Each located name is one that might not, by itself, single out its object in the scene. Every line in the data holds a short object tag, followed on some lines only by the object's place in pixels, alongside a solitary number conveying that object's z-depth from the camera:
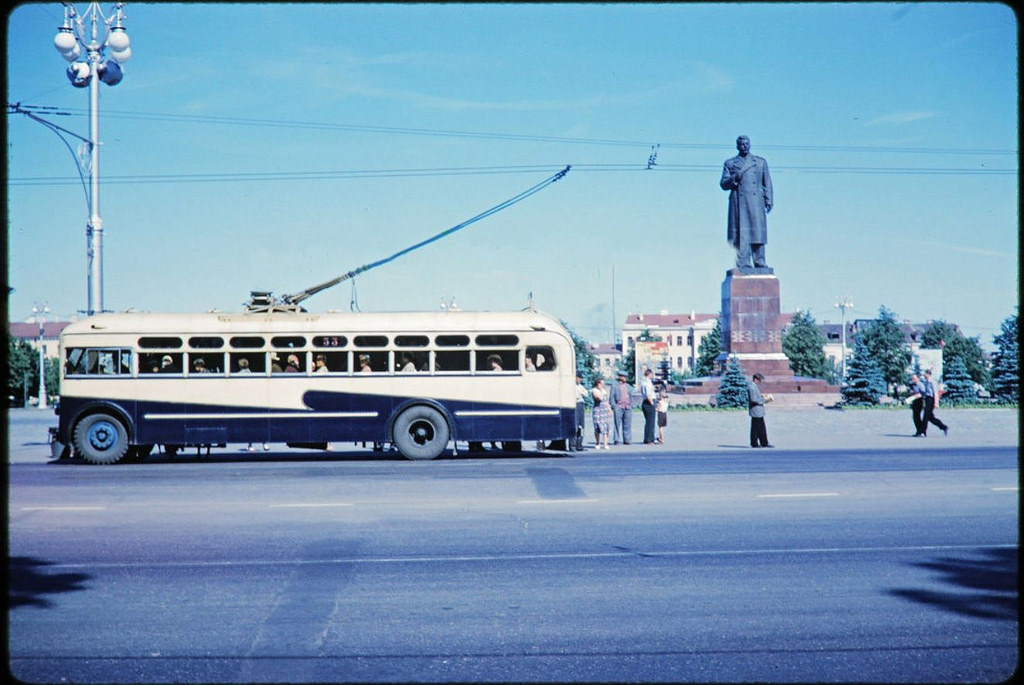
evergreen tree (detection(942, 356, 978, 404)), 46.84
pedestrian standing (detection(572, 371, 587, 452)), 20.00
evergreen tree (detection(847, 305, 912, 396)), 86.62
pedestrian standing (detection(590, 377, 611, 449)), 22.33
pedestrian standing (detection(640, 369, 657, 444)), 23.06
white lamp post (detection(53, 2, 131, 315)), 21.48
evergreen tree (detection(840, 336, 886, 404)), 38.59
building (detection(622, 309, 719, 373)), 176.50
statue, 37.97
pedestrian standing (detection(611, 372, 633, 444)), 23.30
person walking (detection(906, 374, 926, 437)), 24.70
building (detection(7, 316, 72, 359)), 145.50
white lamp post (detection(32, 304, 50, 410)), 65.57
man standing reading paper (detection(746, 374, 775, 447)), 21.77
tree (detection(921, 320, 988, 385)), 85.25
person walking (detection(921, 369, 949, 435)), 24.52
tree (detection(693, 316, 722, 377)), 89.53
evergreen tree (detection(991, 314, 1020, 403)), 44.82
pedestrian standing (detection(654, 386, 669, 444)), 23.47
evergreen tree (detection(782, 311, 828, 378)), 99.06
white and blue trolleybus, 19.03
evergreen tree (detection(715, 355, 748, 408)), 36.44
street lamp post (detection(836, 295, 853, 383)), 95.62
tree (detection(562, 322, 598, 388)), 52.04
